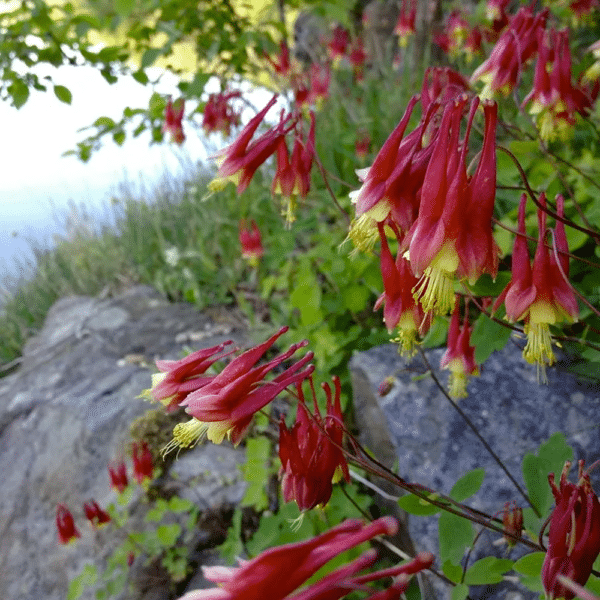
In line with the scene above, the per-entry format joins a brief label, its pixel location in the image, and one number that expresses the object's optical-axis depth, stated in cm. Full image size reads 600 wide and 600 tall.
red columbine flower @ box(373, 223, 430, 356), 17
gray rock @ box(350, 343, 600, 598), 26
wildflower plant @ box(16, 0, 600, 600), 14
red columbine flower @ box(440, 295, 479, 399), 22
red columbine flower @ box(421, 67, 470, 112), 21
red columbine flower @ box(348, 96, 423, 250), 15
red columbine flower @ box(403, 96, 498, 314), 14
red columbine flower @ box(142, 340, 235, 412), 17
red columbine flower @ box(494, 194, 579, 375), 16
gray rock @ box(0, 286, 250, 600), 36
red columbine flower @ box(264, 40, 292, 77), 53
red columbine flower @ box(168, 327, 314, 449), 15
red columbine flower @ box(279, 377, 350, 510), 17
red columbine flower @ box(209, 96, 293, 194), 20
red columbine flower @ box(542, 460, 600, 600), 15
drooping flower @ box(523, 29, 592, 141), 25
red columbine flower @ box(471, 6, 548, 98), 24
